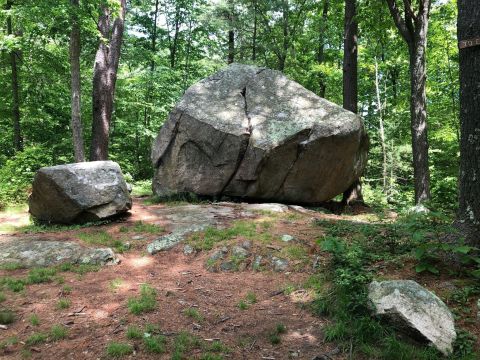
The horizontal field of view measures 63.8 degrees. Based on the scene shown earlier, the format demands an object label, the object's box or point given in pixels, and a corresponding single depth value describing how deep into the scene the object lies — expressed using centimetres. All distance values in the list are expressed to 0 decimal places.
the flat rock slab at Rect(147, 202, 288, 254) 759
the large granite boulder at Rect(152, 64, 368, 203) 1035
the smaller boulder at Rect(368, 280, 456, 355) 397
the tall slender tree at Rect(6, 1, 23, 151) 1573
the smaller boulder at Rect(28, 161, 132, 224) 861
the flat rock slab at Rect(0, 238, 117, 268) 668
